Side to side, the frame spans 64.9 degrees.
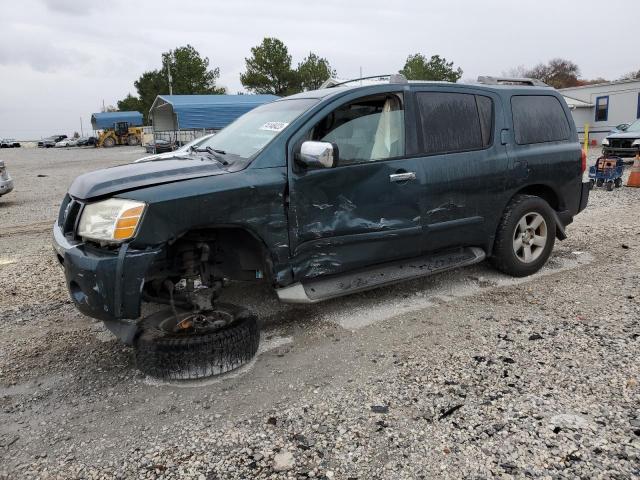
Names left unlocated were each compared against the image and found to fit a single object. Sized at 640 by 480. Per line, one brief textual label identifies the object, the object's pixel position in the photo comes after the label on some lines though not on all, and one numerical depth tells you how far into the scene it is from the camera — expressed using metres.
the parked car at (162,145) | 28.10
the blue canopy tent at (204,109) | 27.62
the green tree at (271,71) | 44.91
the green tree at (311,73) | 45.38
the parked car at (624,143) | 14.91
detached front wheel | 3.11
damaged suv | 3.08
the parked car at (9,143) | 62.66
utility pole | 45.92
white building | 26.56
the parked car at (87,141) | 54.78
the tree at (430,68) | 47.12
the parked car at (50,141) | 60.21
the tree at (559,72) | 64.81
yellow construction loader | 48.88
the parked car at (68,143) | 58.01
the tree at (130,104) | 65.06
